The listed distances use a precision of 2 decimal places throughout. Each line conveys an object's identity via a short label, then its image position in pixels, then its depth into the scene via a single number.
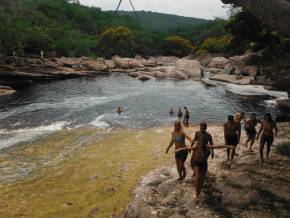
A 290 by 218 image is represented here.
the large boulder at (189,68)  60.50
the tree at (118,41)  103.75
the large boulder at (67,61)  70.12
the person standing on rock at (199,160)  9.84
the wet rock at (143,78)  57.56
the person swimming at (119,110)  31.25
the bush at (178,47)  122.81
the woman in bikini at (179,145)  11.38
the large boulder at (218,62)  76.60
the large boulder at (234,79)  49.01
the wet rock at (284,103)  31.37
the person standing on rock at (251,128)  15.72
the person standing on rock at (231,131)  13.45
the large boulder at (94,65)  71.36
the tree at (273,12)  7.73
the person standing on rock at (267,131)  13.21
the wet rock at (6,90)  41.47
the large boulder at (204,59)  87.68
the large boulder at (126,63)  79.25
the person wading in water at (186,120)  25.77
